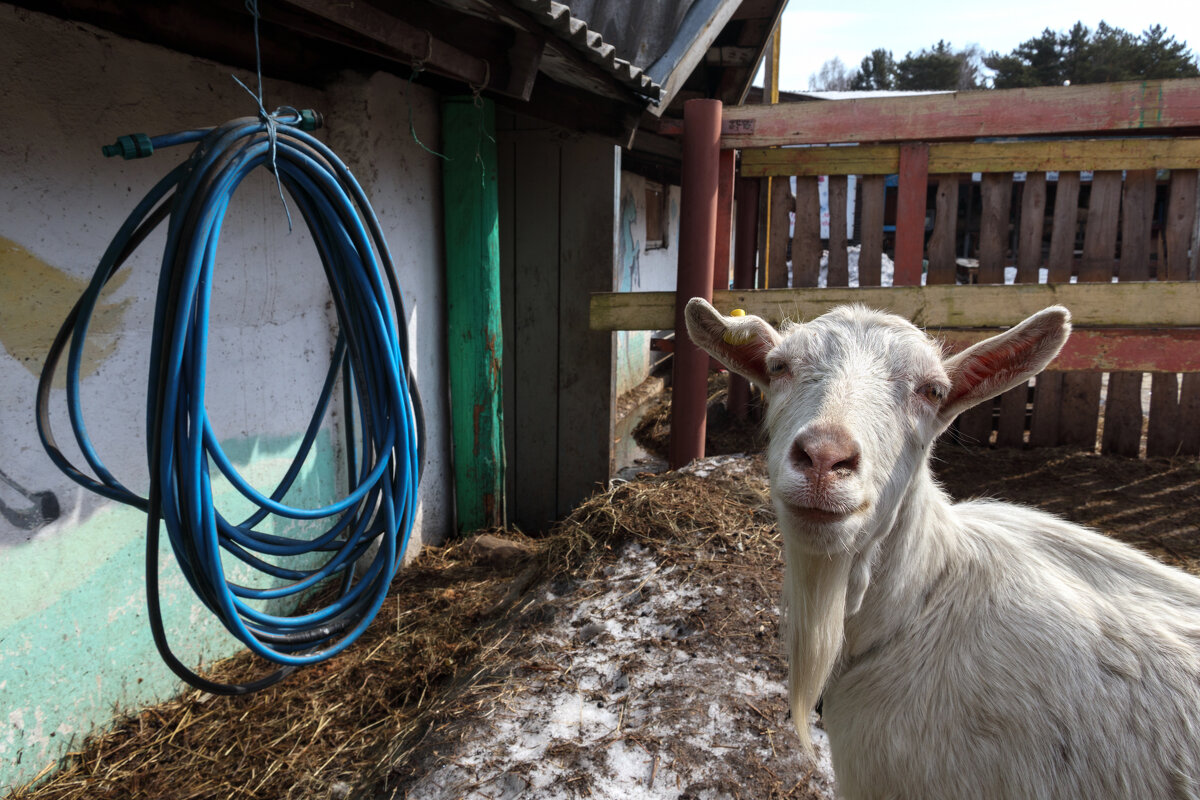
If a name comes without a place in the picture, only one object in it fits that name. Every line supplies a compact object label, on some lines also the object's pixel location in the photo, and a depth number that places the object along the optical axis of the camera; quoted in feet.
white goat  5.69
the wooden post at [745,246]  22.54
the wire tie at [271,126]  6.91
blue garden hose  6.34
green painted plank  15.98
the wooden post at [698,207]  14.84
